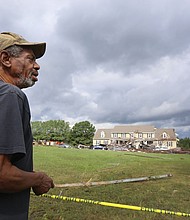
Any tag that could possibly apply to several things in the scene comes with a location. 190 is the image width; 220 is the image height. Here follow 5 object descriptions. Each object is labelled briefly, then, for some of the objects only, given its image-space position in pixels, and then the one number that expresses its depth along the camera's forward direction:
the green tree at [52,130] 79.98
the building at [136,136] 73.71
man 1.10
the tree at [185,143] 54.91
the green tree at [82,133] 69.24
